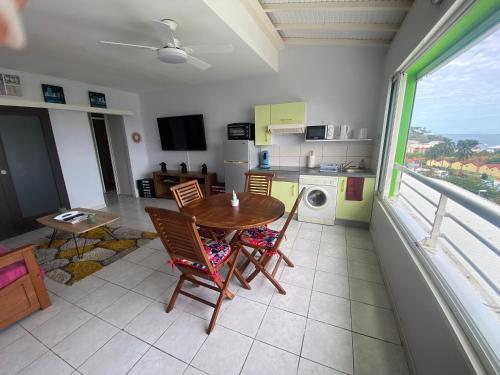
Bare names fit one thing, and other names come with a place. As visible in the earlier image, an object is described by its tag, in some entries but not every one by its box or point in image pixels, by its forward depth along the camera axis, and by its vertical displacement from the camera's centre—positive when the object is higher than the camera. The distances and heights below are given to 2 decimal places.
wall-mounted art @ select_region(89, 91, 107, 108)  4.21 +0.83
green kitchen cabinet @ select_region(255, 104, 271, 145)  3.63 +0.26
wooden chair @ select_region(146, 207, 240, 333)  1.43 -0.89
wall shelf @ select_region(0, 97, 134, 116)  2.72 +0.52
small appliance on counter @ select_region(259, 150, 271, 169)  3.96 -0.40
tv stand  4.58 -0.91
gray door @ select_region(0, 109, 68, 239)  3.20 -0.48
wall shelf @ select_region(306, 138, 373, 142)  3.30 -0.05
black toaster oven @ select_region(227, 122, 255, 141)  3.90 +0.14
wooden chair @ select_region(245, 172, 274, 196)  2.77 -0.59
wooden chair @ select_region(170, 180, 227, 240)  2.36 -0.67
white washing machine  3.26 -0.97
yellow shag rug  2.37 -1.41
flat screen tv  4.62 +0.15
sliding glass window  1.00 -0.27
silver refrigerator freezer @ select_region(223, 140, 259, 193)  3.82 -0.40
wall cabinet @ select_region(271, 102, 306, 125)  3.40 +0.40
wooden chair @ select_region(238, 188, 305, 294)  1.94 -0.97
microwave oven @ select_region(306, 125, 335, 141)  3.37 +0.08
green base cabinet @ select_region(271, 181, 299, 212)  3.51 -0.88
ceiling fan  1.88 +0.82
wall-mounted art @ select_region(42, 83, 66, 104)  3.54 +0.80
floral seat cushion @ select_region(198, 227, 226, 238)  2.36 -1.03
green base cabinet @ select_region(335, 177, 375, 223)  3.08 -1.01
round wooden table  1.79 -0.69
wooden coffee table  2.56 -1.02
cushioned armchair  1.62 -1.14
